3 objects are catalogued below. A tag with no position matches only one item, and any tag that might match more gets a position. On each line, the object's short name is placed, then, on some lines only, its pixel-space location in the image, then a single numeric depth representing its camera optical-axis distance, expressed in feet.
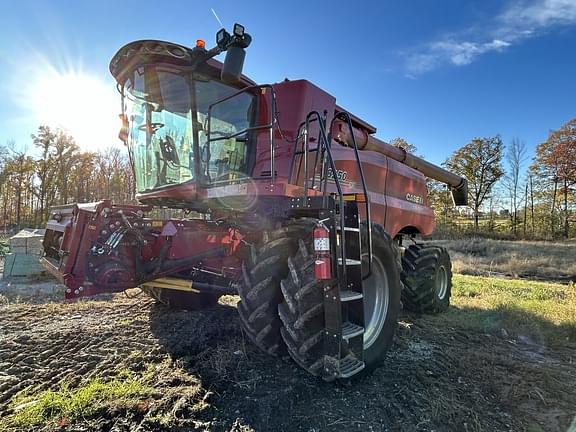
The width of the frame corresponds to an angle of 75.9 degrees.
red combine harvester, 9.01
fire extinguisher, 8.46
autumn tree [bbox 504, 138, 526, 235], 114.93
